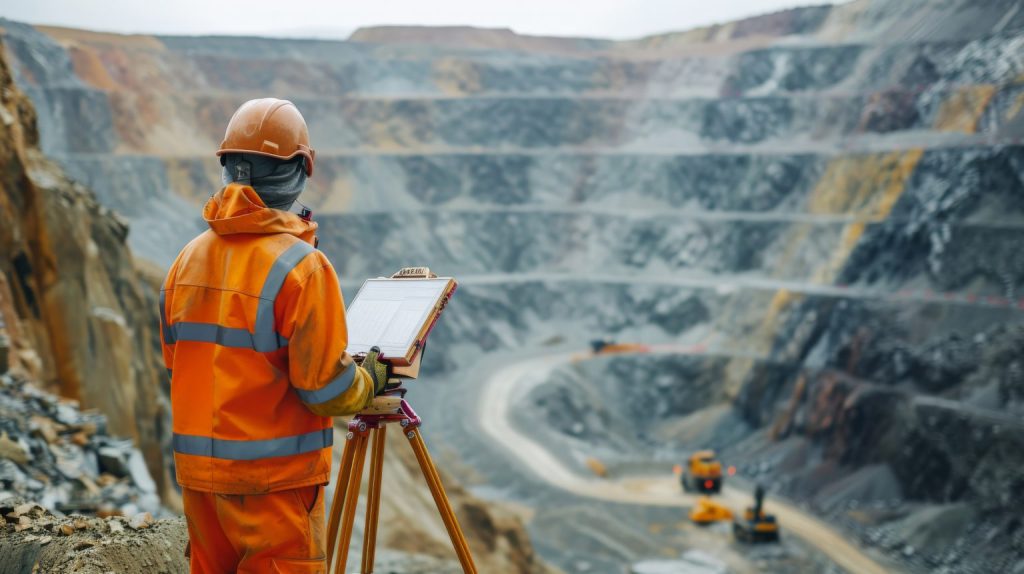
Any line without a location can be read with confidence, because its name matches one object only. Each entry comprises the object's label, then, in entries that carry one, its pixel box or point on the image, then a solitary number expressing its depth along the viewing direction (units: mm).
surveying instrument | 4469
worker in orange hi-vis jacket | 3967
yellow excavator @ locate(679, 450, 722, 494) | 29766
